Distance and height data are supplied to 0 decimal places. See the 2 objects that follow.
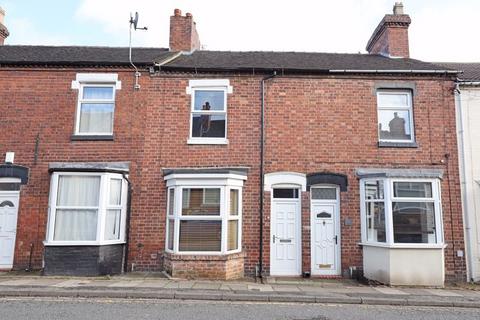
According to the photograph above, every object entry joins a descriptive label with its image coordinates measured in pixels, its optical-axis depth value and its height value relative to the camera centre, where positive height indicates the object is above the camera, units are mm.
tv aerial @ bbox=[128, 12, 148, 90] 11180 +5050
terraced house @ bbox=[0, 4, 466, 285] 10062 +1360
